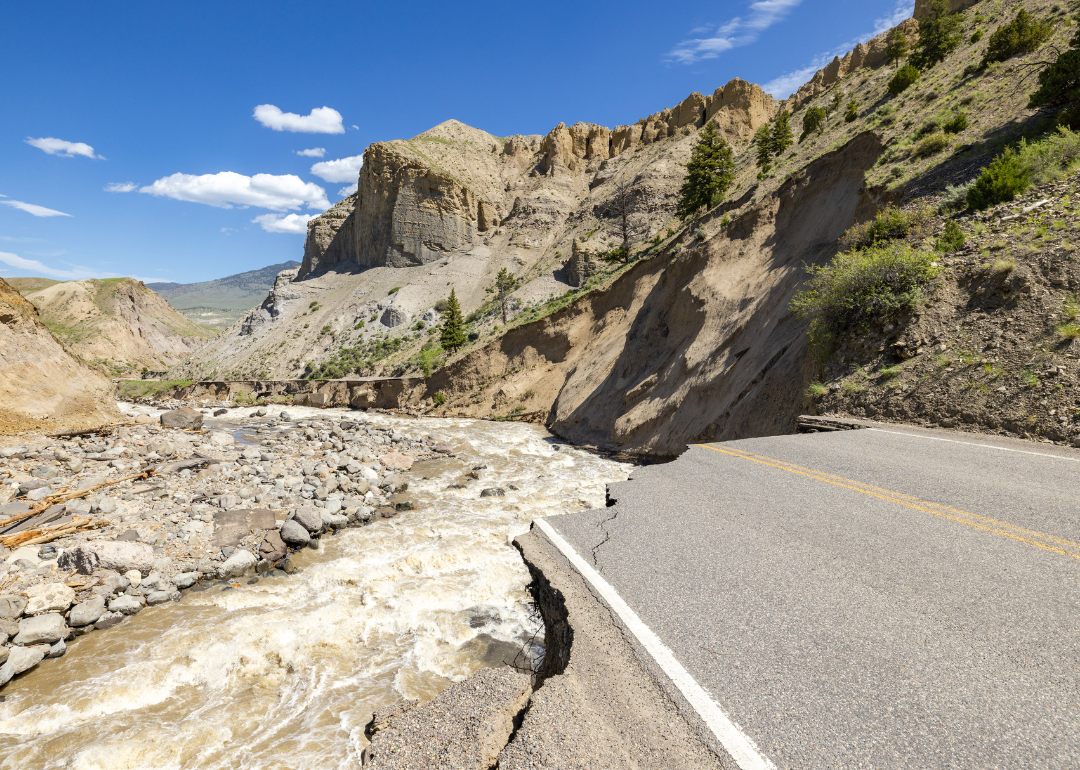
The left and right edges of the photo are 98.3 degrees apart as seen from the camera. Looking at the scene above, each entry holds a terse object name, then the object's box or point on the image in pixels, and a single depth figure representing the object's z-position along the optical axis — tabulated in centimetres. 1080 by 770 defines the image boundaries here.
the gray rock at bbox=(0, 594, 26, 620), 693
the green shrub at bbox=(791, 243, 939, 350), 1062
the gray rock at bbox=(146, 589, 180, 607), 795
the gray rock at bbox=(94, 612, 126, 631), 732
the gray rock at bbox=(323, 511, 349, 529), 1115
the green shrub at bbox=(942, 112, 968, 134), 1620
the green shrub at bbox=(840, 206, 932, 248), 1261
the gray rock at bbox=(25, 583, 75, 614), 719
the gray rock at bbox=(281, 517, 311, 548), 1003
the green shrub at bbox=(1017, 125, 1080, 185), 1125
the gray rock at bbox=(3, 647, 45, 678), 627
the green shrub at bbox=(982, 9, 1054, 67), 1900
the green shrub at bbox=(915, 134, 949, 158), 1564
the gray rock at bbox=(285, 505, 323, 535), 1062
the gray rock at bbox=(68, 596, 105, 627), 723
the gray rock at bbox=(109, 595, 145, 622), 763
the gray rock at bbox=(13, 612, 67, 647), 669
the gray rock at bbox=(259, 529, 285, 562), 950
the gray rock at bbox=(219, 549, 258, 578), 891
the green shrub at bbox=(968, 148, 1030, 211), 1135
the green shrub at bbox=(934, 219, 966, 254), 1094
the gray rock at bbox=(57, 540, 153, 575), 818
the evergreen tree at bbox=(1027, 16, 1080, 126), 1340
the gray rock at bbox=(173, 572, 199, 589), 838
